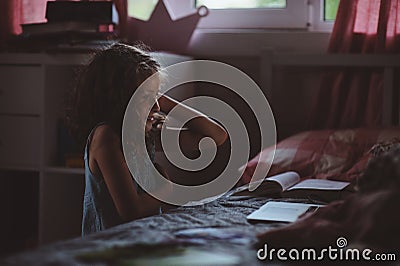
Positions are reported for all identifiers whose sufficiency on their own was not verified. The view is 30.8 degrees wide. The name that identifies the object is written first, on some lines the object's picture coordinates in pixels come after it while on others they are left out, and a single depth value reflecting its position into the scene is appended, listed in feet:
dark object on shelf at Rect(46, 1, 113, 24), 8.50
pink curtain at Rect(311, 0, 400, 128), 8.40
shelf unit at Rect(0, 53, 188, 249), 8.46
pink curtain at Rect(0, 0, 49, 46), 9.39
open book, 6.09
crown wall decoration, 9.30
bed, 3.70
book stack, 8.36
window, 9.32
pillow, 7.11
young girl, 5.38
